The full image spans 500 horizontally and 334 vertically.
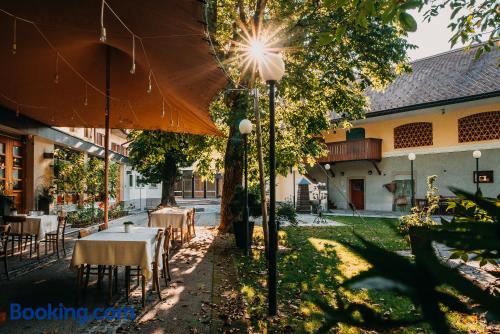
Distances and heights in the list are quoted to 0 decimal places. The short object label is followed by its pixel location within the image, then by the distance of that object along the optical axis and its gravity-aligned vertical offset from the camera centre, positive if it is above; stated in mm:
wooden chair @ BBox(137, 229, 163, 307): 4862 -1254
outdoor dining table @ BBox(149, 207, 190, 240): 9766 -993
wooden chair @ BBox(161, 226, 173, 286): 5823 -1227
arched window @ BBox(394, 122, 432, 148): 20516 +2827
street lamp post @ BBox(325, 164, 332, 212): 23273 -205
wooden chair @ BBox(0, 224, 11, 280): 5898 -841
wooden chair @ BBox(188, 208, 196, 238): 10745 -1239
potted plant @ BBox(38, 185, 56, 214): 12953 -486
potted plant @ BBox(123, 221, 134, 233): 5816 -714
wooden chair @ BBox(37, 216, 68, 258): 7845 -1127
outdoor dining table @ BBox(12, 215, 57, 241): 7949 -941
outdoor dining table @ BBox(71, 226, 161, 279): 5051 -986
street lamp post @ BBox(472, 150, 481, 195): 14914 +1148
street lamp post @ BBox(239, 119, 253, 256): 8344 -381
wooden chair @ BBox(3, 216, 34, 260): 7340 -870
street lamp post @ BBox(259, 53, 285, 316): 4789 +620
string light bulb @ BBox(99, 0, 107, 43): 3355 +1477
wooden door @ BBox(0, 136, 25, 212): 11258 +562
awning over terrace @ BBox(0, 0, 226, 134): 3994 +1996
